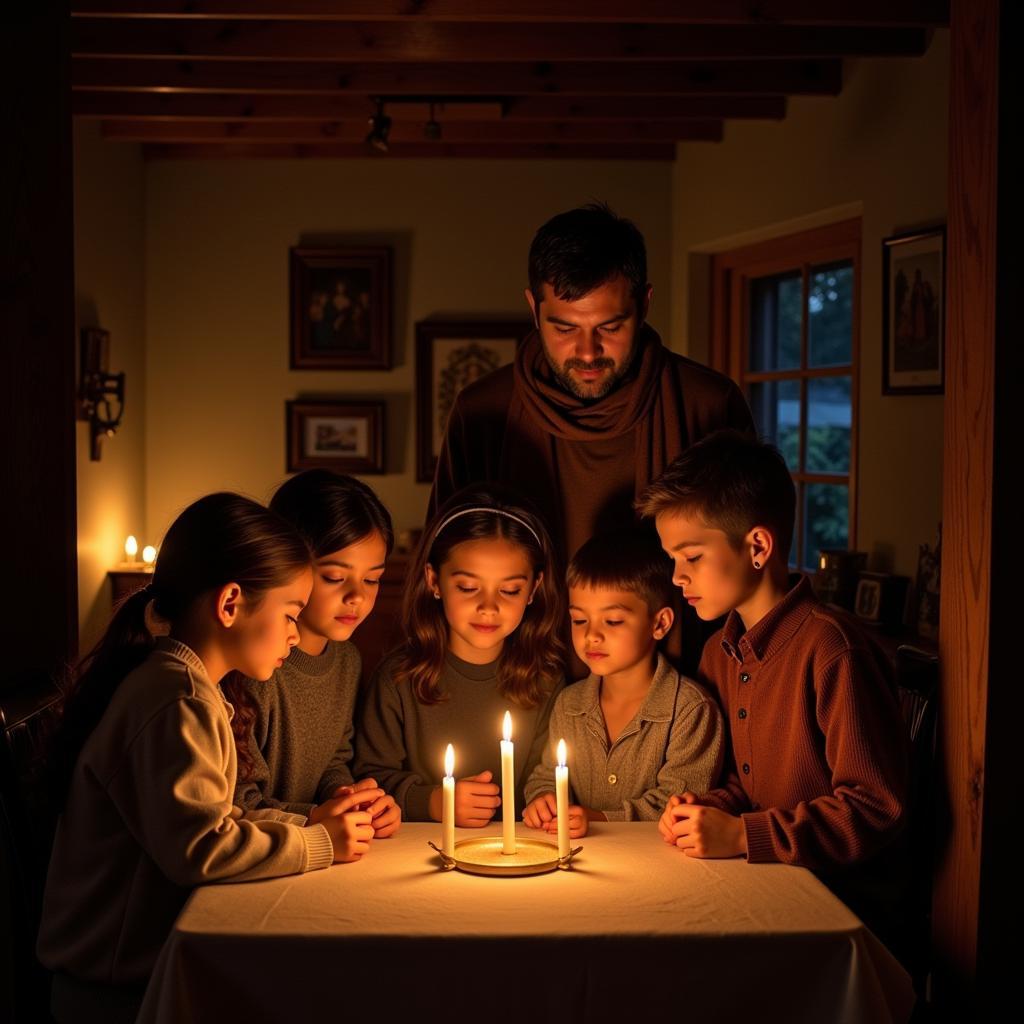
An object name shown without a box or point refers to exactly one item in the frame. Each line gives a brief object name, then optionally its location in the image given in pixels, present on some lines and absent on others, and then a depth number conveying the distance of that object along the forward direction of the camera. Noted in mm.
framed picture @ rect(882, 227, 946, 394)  3820
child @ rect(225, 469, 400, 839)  2139
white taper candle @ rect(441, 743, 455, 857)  1716
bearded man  2270
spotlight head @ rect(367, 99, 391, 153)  4703
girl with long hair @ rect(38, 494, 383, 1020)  1658
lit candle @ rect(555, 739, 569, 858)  1700
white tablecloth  1475
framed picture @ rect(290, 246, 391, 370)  6051
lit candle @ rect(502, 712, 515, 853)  1702
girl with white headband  2209
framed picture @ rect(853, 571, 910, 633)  3947
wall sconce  5059
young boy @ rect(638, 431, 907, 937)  1814
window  4742
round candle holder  1699
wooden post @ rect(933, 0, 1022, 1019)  1841
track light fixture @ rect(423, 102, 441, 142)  4824
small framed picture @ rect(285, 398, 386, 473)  6051
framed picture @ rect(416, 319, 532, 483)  6055
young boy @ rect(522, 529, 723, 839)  2143
